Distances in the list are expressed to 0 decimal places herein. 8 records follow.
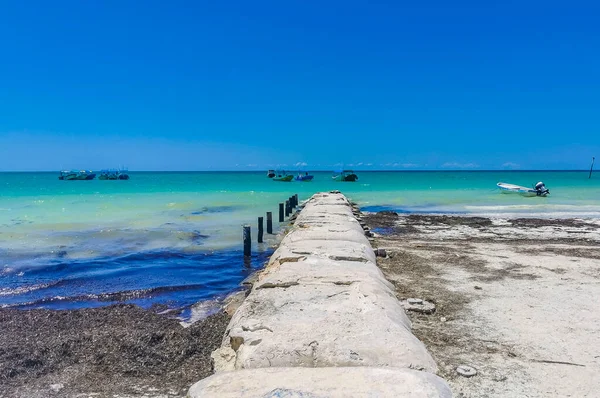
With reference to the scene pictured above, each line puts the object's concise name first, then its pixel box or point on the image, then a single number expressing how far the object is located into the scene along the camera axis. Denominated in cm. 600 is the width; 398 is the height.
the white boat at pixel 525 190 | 3212
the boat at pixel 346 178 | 6431
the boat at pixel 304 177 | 6746
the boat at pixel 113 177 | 8588
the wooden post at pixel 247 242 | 1177
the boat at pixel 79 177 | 8300
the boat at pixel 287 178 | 6381
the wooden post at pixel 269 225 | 1638
